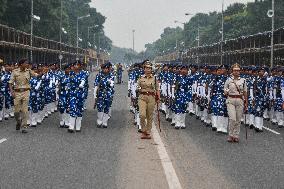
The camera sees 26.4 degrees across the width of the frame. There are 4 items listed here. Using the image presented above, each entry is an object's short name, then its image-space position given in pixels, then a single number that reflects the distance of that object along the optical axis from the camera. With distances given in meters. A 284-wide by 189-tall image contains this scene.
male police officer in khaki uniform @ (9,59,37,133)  15.75
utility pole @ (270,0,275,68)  31.88
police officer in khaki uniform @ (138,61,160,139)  14.80
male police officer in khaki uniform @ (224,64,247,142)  14.38
